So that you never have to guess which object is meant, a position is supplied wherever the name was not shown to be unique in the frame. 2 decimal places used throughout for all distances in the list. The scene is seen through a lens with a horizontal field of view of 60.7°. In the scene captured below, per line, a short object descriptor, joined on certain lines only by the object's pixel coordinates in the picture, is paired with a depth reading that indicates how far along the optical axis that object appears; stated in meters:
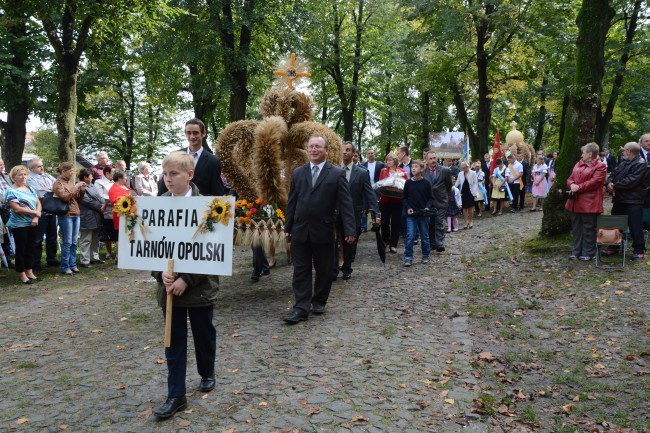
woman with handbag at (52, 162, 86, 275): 10.88
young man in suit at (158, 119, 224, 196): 6.19
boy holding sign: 4.39
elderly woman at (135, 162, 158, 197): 13.44
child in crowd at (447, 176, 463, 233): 16.27
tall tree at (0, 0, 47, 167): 22.41
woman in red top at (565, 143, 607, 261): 10.02
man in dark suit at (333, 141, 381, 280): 10.45
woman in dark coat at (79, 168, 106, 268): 11.82
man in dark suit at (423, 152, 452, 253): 12.81
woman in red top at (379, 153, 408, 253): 12.26
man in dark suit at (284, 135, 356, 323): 7.12
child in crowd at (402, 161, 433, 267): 11.12
